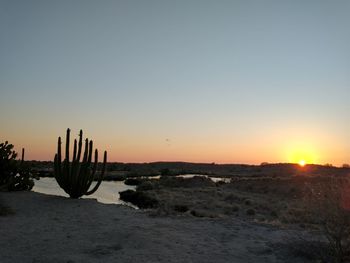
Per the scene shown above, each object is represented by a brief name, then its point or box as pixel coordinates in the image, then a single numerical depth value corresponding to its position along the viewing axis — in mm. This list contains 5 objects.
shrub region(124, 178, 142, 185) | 56284
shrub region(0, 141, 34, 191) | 22531
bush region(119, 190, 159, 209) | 30844
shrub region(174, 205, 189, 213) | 26453
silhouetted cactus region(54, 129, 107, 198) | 20188
